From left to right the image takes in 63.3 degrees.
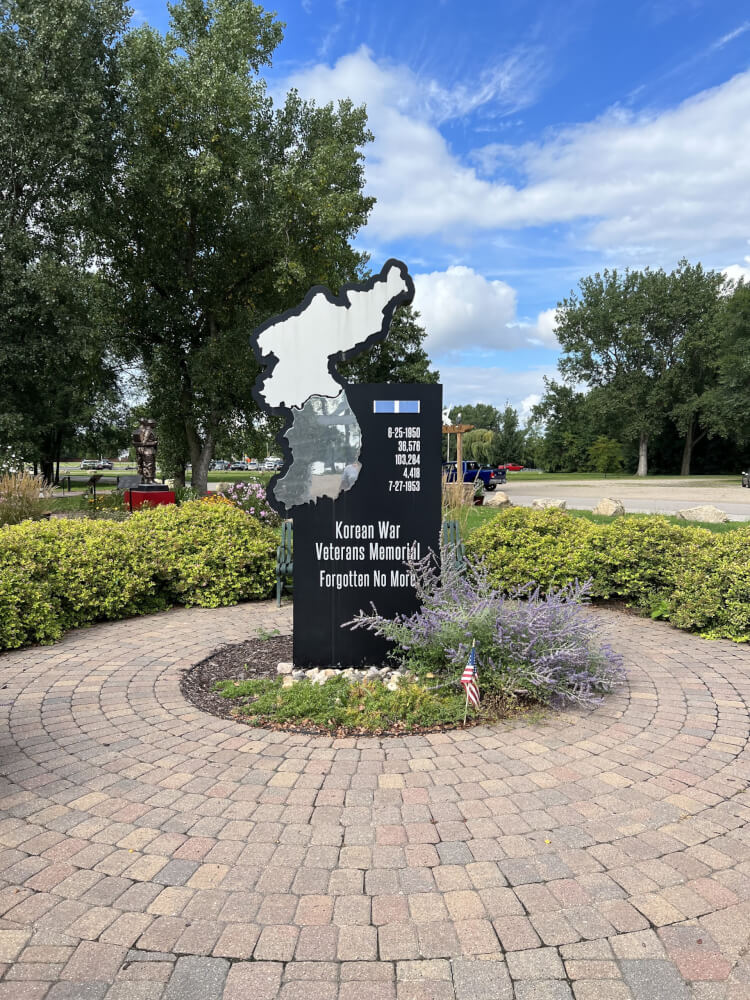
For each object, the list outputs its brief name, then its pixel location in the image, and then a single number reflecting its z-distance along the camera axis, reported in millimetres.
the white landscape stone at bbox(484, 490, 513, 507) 17588
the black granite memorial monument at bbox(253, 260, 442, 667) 4391
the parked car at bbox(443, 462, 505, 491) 22844
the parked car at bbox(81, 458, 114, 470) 80300
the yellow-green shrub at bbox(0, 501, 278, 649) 5039
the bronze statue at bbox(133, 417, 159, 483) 15102
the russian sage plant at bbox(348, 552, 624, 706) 3684
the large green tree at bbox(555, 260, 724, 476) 43312
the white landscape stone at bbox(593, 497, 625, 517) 13156
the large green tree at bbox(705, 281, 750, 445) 33219
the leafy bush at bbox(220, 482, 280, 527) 8016
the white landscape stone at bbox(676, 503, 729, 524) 11356
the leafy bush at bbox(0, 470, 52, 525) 9844
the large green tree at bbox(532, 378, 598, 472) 52522
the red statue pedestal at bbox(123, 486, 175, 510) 12844
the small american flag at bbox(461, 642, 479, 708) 3494
